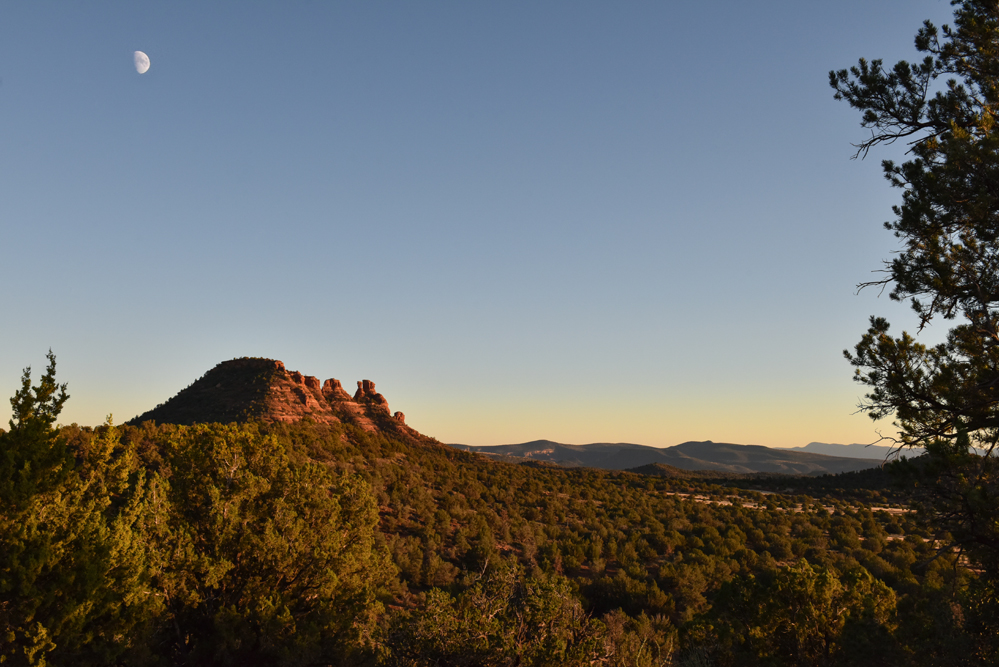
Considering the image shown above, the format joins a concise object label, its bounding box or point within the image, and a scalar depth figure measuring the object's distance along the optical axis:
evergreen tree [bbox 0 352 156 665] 9.66
